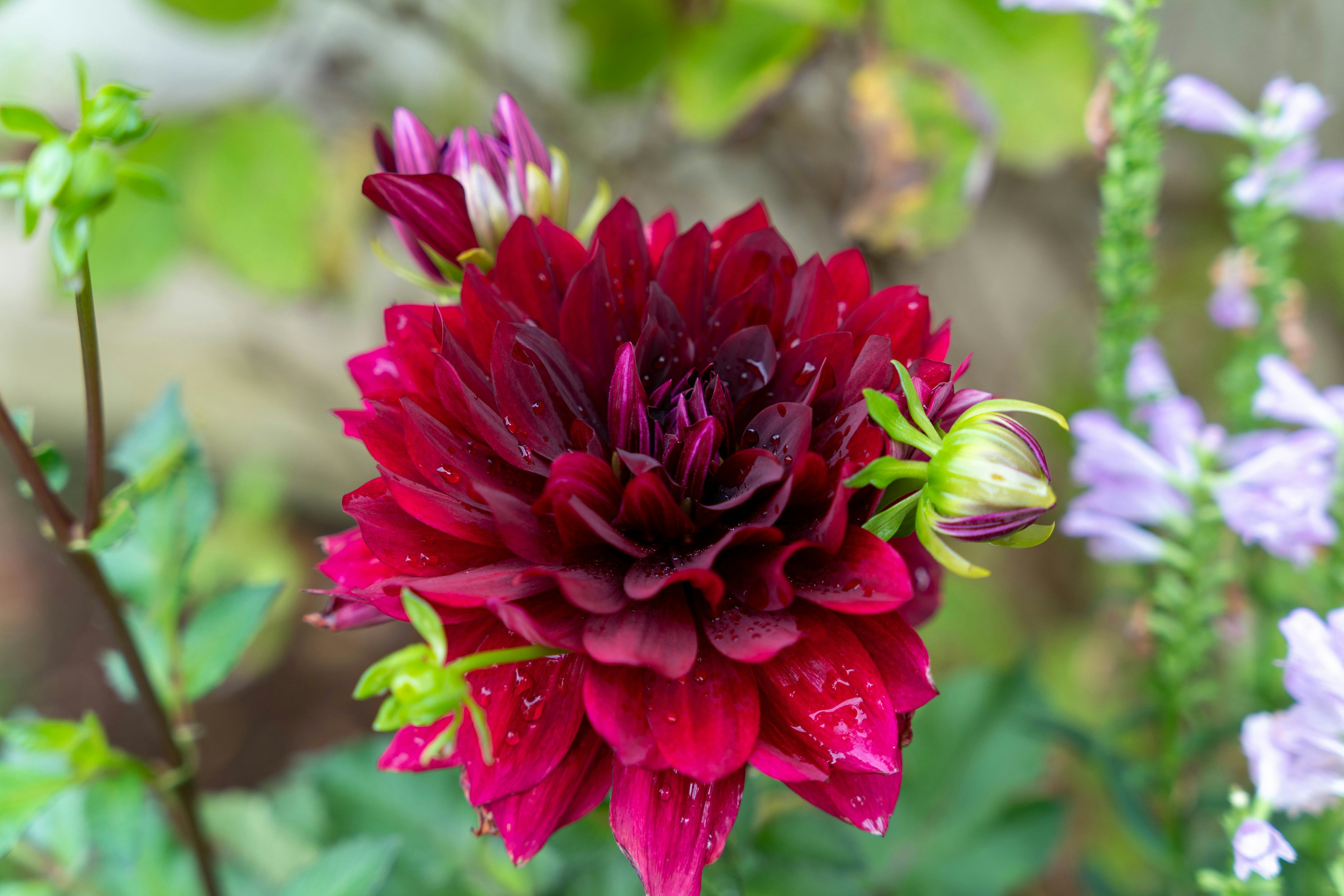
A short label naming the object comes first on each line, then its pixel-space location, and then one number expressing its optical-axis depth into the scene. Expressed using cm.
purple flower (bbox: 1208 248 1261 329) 48
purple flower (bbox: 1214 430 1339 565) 38
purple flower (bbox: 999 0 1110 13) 39
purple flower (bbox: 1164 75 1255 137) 42
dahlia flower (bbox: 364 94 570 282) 31
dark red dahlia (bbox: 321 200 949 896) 25
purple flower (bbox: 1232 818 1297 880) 30
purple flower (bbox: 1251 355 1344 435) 39
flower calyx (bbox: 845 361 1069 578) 24
